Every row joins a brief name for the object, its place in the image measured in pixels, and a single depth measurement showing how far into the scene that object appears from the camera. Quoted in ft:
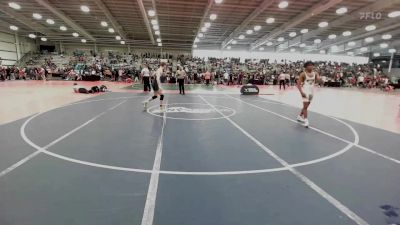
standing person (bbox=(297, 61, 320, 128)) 24.90
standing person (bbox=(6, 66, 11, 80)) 100.89
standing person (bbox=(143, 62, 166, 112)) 30.63
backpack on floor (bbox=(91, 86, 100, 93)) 50.75
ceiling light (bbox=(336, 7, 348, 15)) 71.64
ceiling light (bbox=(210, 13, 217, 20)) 79.77
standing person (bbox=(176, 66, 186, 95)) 53.78
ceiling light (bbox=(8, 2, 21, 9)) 75.41
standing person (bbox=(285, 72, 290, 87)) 99.64
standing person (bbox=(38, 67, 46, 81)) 99.96
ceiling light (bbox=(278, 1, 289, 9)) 65.57
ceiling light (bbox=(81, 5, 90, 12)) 76.49
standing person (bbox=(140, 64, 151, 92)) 55.74
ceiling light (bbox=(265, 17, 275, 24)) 84.65
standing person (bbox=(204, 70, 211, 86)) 87.93
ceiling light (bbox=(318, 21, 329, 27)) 87.48
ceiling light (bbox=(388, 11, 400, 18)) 73.32
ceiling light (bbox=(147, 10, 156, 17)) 76.92
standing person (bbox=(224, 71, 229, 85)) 102.17
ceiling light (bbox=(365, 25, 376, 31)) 90.02
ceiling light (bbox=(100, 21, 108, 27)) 95.71
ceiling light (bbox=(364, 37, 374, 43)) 115.19
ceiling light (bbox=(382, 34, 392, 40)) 107.04
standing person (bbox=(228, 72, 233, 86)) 102.45
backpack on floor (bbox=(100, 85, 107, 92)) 54.22
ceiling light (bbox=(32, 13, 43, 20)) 87.45
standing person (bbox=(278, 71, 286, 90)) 79.36
